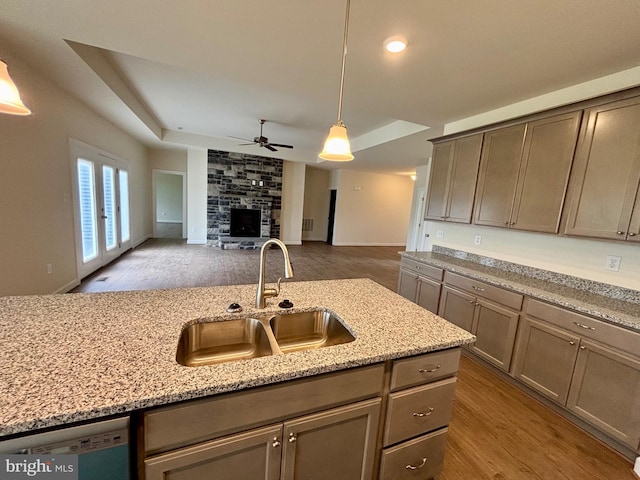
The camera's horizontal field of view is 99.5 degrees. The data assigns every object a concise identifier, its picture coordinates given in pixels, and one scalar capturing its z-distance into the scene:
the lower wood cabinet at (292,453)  0.88
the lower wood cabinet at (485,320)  2.36
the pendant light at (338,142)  1.61
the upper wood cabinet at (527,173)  2.33
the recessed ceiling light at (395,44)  1.97
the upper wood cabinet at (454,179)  3.12
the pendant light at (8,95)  1.23
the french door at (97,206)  4.14
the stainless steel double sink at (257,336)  1.31
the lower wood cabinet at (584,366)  1.68
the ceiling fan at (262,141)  5.45
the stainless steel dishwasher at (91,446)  0.69
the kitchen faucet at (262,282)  1.35
